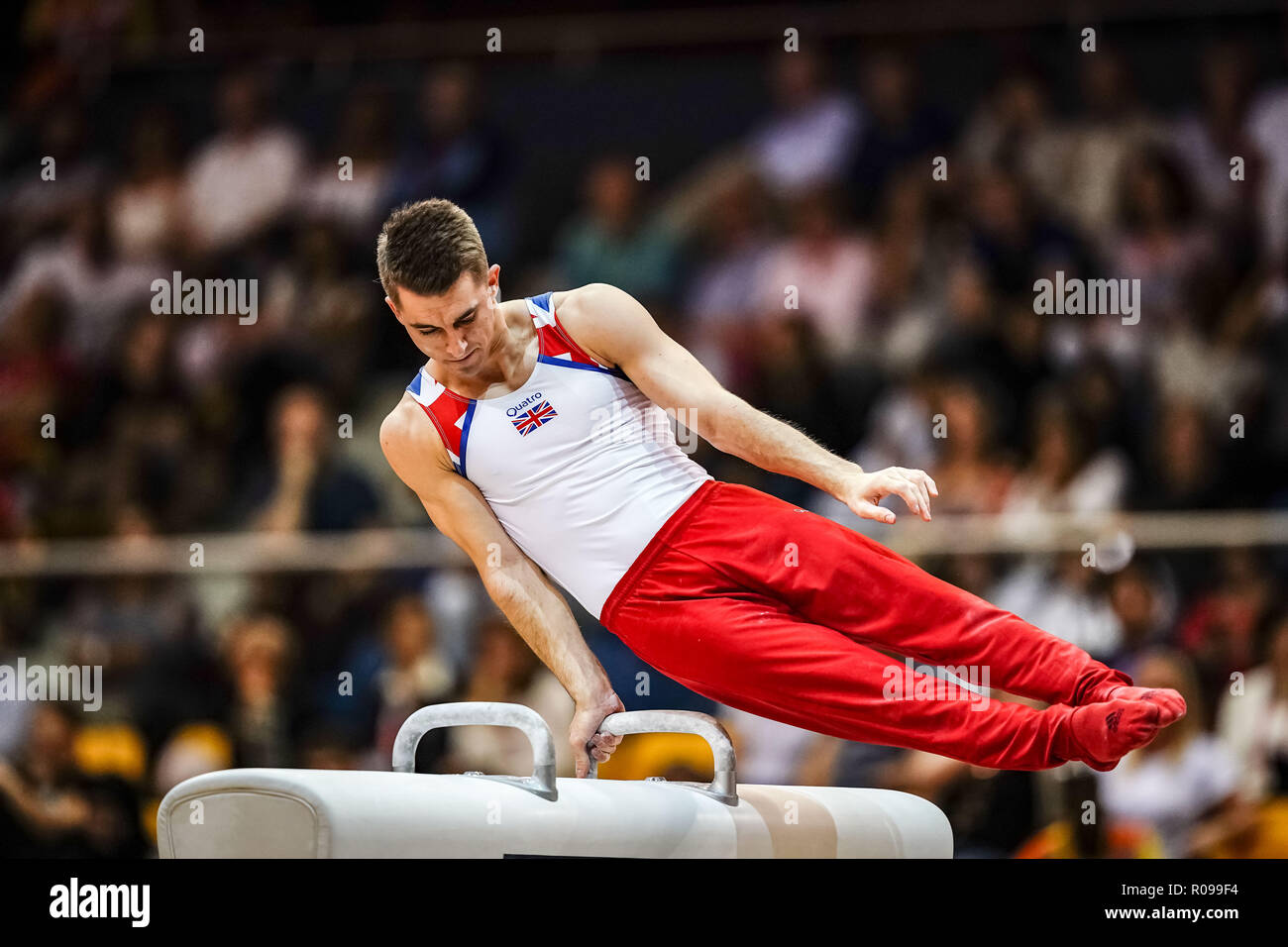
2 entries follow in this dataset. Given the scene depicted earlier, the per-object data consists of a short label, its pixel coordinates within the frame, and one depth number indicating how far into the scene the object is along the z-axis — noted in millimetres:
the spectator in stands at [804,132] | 13836
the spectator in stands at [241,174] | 15203
